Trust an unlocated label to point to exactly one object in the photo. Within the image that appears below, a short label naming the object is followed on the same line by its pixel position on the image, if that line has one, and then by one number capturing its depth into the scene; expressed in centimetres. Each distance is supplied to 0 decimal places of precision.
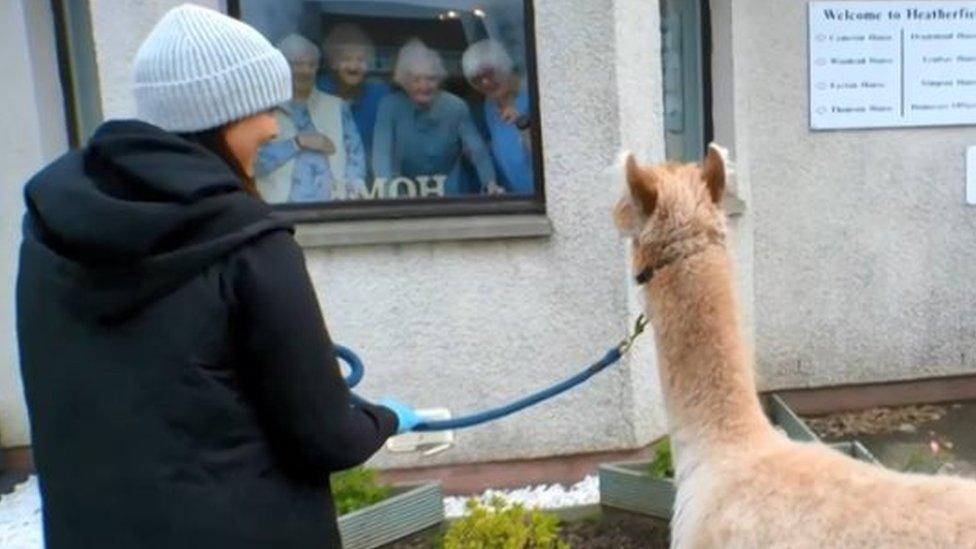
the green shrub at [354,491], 387
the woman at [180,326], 153
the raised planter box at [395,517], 376
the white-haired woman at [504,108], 491
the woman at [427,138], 499
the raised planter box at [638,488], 401
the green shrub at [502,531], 343
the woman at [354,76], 488
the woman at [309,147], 488
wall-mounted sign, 573
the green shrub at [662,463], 405
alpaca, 190
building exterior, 469
